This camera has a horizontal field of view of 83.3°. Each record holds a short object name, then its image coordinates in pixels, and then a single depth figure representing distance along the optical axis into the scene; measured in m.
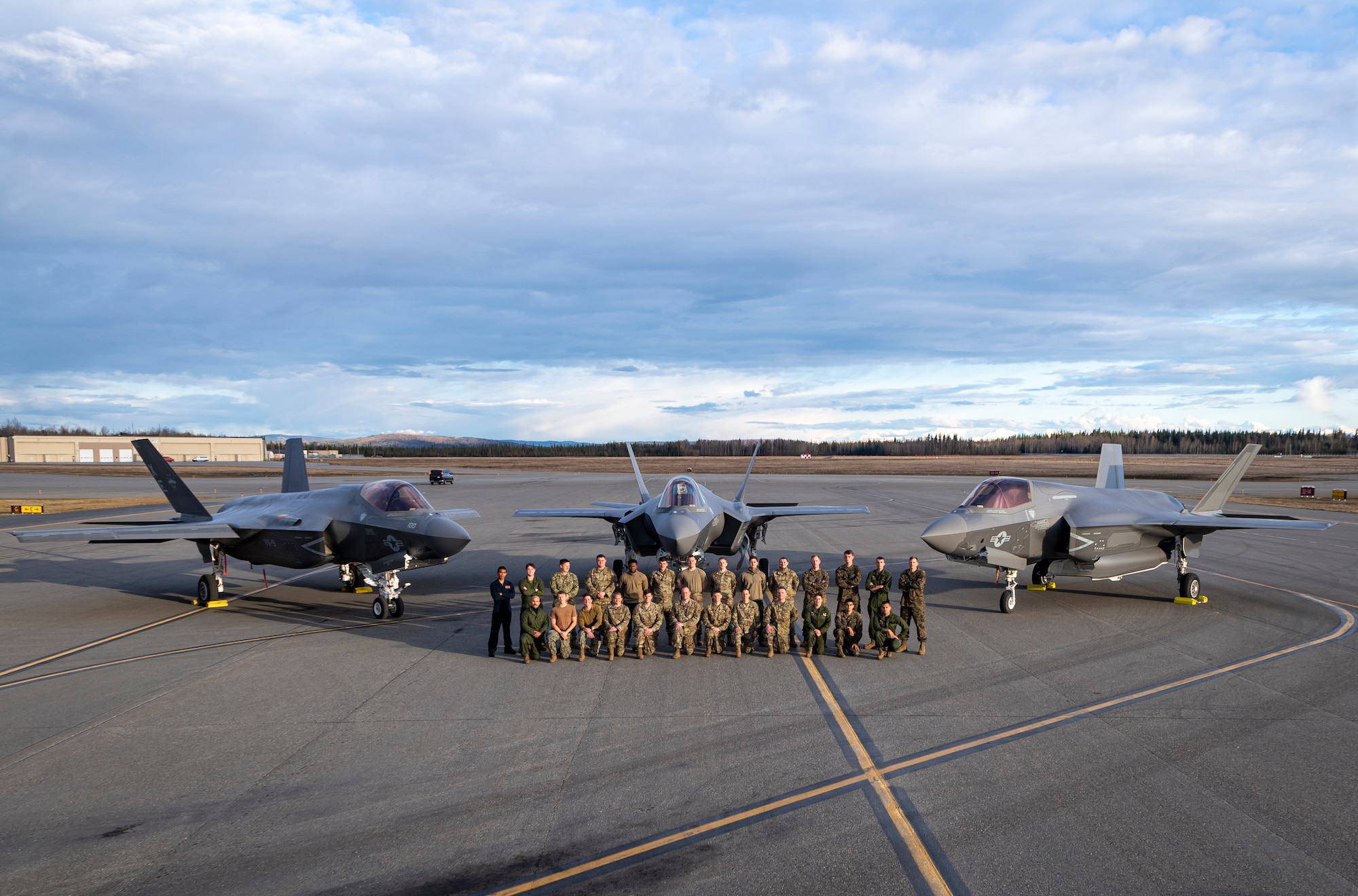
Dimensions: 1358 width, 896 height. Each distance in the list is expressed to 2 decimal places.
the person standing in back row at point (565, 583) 12.35
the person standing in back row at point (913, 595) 12.30
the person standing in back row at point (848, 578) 12.89
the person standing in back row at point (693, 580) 13.20
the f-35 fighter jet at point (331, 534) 15.68
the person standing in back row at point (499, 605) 12.16
